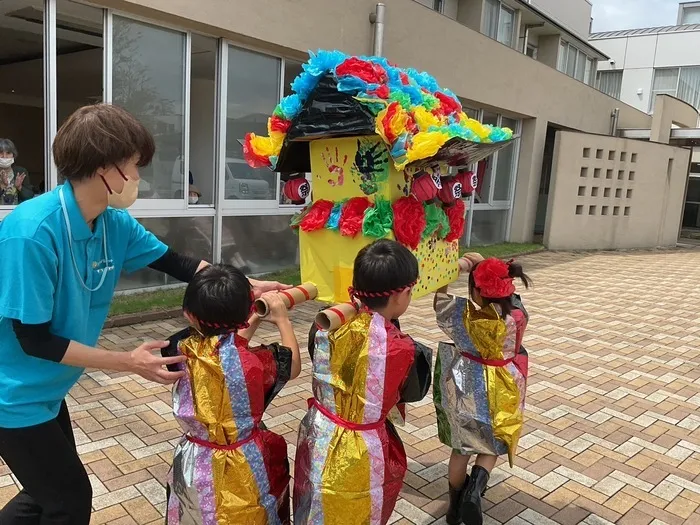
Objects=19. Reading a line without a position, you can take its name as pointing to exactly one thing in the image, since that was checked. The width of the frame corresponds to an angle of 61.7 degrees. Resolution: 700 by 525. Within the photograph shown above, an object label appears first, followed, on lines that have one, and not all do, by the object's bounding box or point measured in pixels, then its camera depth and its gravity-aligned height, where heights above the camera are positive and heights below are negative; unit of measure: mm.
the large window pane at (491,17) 12450 +3497
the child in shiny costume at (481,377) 2539 -862
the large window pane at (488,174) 12508 +173
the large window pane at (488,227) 12852 -997
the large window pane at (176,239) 6711 -917
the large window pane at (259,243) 7605 -1028
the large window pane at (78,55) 5867 +1207
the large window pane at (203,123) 7125 +490
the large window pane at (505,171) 13188 +271
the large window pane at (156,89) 6164 +769
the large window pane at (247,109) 7332 +729
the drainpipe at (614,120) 16531 +1949
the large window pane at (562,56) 15234 +3409
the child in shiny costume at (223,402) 1801 -739
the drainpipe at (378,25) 8328 +2107
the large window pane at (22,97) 5770 +888
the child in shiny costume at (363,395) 1913 -730
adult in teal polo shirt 1599 -413
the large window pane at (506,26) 12958 +3485
